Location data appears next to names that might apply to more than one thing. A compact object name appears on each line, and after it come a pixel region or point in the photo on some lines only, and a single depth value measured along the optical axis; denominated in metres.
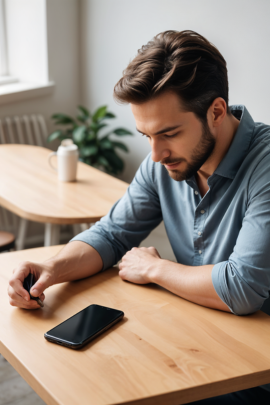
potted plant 2.84
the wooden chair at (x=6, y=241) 2.22
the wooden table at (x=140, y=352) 0.82
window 2.98
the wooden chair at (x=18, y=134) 2.98
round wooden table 1.81
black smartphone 0.94
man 1.08
